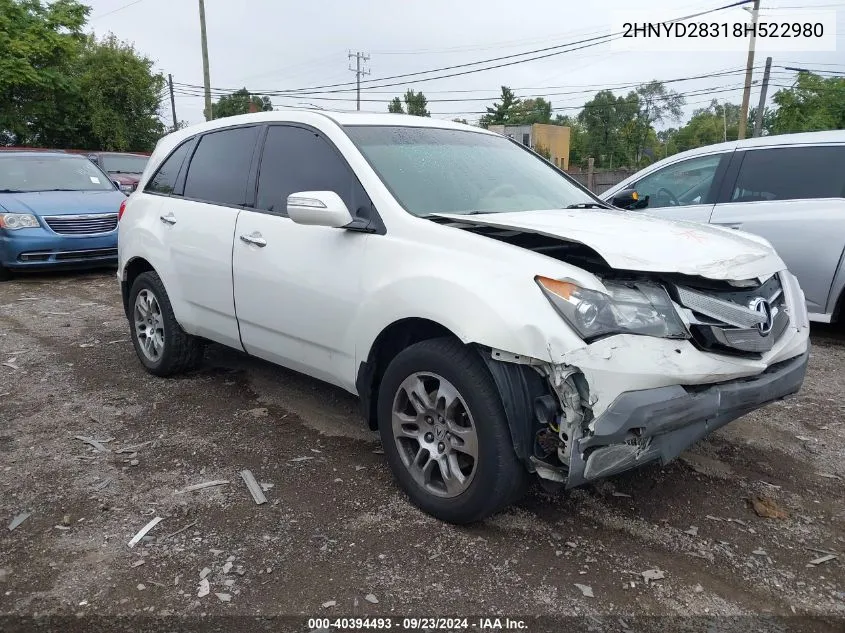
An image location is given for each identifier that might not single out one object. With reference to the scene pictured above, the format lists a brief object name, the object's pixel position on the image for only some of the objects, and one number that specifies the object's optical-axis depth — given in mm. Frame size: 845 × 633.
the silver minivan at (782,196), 5480
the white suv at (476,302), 2490
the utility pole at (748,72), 22172
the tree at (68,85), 25719
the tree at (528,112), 66938
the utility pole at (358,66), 56750
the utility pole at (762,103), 26094
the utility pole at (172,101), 46262
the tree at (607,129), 70338
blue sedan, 8586
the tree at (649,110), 70625
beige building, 51875
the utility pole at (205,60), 27125
